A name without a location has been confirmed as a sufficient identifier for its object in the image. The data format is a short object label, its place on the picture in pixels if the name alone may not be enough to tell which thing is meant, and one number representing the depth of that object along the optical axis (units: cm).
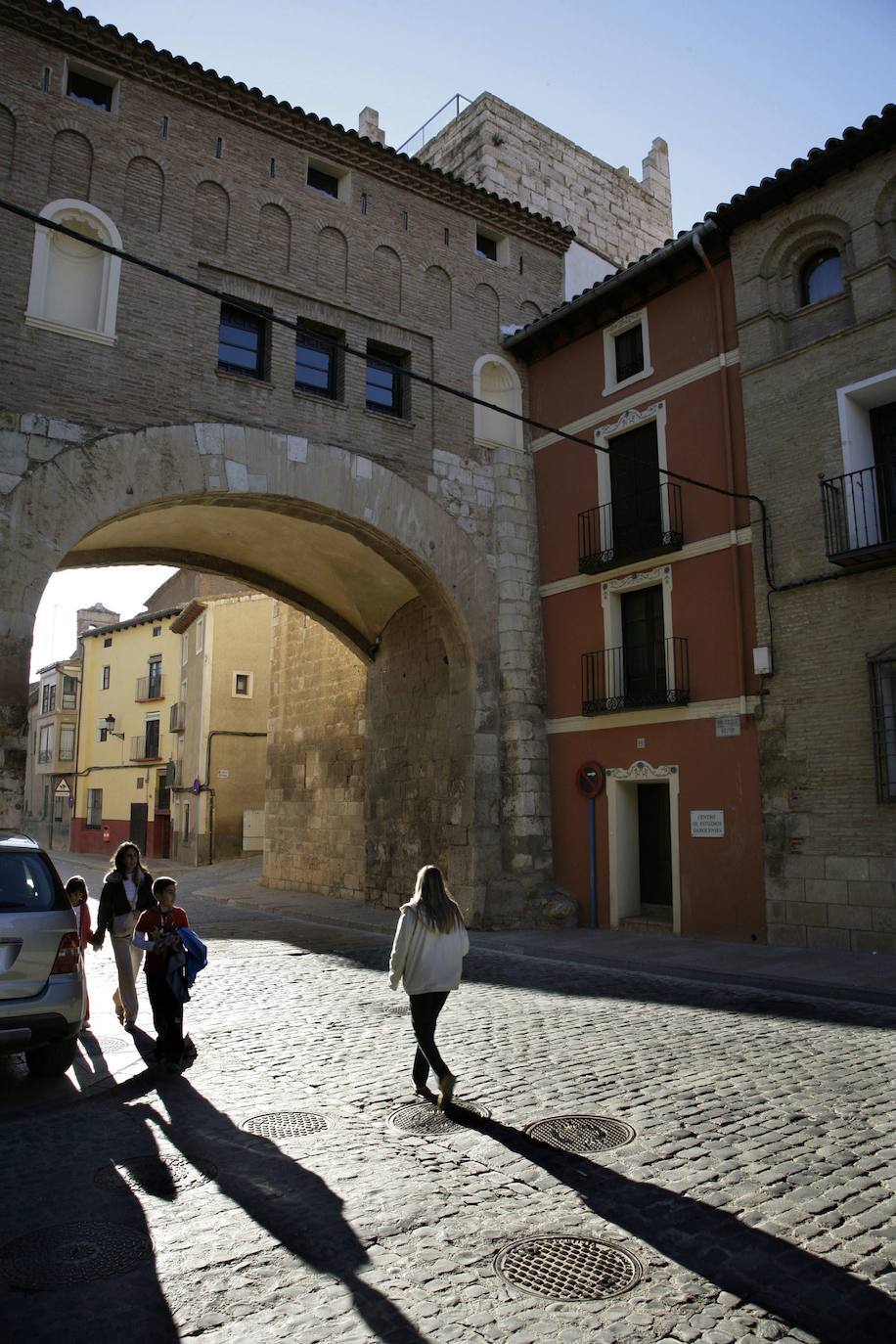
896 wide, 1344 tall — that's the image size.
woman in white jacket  554
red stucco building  1283
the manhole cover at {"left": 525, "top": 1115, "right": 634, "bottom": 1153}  479
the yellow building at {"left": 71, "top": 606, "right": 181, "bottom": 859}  3469
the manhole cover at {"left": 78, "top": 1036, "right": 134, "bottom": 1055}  700
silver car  589
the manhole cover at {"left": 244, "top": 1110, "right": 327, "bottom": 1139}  513
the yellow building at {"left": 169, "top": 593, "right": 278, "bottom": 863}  2905
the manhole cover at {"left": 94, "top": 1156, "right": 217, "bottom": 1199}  440
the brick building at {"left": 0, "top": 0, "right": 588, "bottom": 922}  1215
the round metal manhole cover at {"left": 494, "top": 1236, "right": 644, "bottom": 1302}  335
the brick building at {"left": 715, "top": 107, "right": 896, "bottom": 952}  1107
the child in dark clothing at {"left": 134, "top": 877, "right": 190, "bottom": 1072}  648
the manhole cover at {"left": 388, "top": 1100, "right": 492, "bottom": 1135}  512
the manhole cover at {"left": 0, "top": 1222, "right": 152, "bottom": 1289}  349
